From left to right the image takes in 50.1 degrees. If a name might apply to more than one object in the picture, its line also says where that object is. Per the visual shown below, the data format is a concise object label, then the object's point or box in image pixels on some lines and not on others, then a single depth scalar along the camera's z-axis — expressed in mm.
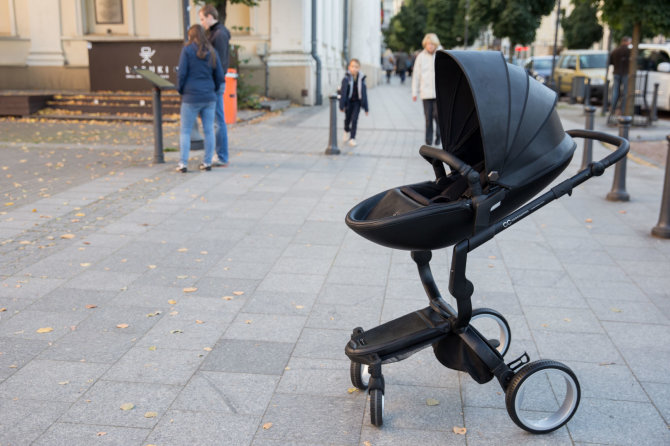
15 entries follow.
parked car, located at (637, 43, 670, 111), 20625
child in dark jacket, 13039
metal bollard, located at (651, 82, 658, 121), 18125
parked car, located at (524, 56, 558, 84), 32344
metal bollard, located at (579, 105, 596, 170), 9805
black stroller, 3074
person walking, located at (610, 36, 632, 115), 18828
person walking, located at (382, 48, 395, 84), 49994
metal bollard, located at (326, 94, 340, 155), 11828
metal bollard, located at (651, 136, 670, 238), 6891
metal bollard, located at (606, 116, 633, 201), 8539
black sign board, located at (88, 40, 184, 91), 18141
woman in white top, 12619
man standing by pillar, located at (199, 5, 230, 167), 10070
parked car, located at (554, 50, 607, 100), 27719
